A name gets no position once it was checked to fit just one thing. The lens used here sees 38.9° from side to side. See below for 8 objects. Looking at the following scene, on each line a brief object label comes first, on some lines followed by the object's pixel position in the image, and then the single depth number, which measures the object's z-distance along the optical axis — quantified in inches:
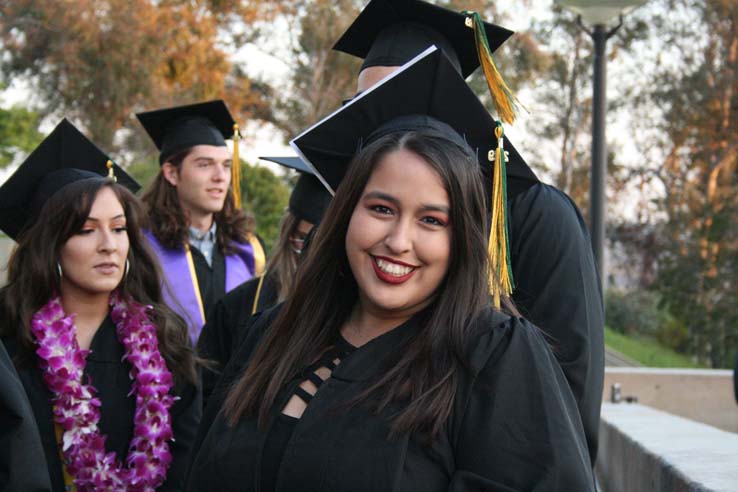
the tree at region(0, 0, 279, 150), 877.8
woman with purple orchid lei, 156.4
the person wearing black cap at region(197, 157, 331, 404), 197.2
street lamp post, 331.3
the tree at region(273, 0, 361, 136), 1069.8
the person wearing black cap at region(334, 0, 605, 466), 124.3
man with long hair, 242.7
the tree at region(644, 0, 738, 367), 973.2
